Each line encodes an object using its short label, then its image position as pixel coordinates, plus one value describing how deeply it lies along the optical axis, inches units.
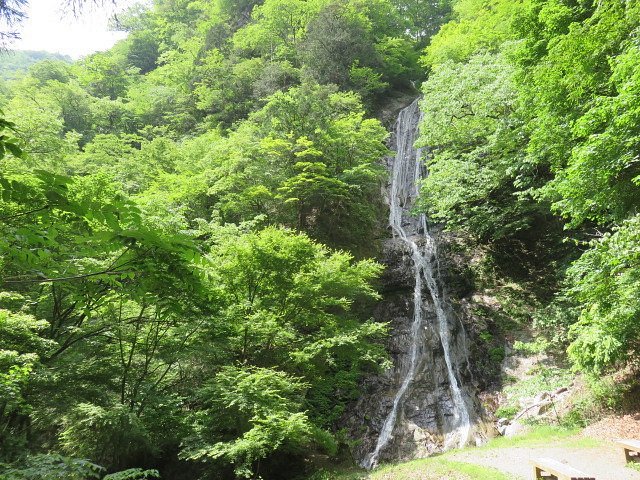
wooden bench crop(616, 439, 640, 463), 245.9
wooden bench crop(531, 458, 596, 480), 202.7
